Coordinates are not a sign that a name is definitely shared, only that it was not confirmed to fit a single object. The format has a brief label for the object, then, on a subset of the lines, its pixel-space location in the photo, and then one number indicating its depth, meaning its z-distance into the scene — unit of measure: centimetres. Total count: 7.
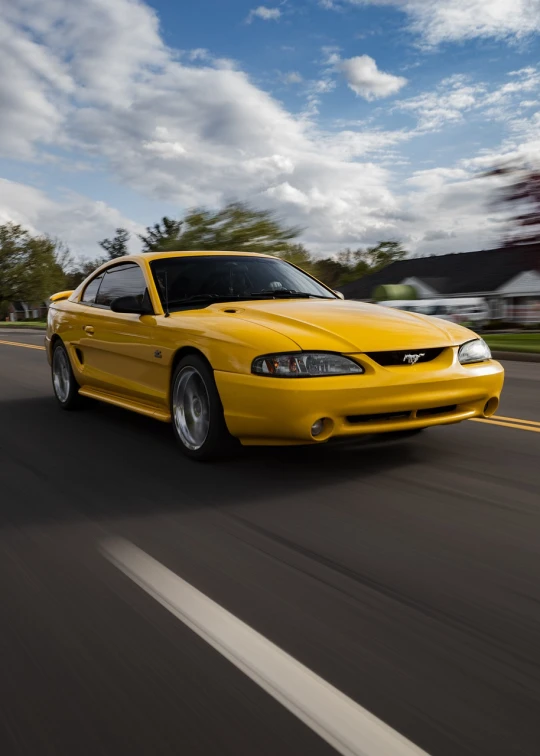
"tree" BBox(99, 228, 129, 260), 11572
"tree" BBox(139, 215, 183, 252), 9338
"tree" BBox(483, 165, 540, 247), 2244
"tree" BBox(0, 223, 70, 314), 8575
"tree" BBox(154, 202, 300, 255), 3444
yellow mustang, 492
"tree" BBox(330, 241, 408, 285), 10050
